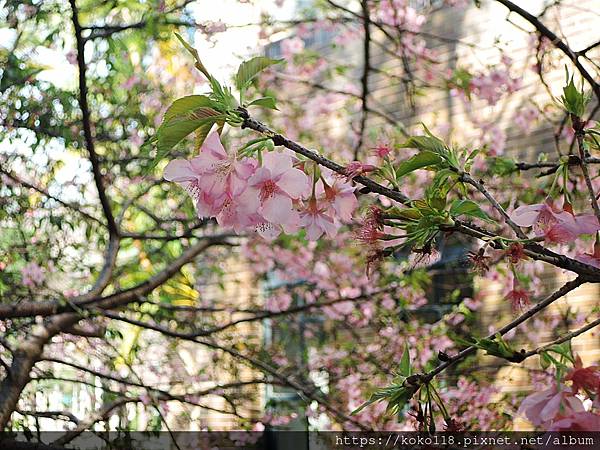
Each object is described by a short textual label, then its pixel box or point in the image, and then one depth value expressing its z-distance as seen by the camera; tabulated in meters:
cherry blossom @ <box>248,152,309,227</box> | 0.94
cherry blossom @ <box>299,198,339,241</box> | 1.05
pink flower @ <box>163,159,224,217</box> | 0.96
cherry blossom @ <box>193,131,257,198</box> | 0.95
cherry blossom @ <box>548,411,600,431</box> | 0.81
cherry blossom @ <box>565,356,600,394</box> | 0.86
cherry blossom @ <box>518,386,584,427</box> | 0.84
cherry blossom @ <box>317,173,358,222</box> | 1.03
